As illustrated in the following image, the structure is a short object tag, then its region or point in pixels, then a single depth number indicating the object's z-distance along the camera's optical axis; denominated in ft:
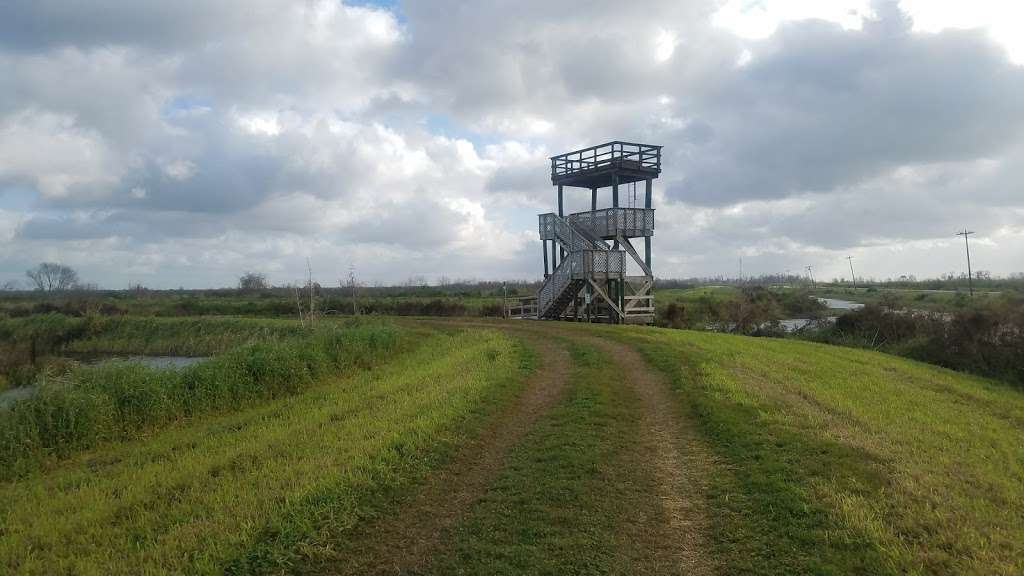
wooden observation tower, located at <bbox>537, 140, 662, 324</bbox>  86.58
